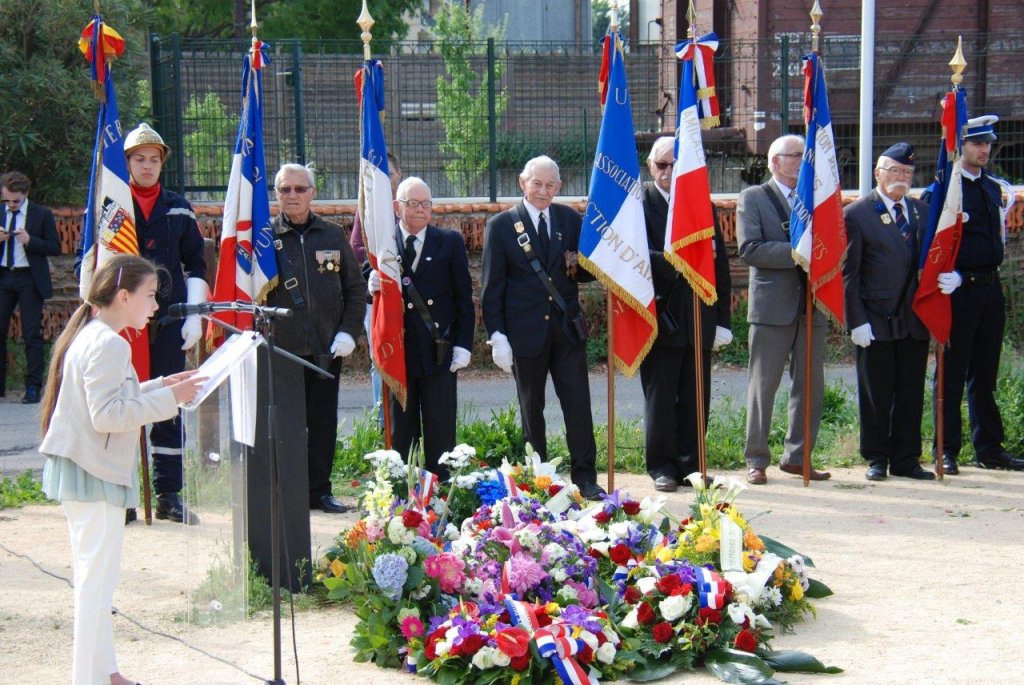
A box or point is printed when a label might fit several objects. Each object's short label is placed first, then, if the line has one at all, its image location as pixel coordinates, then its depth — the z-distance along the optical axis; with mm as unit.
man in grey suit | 8406
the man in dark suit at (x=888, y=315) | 8539
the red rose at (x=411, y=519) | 5660
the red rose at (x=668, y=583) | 5322
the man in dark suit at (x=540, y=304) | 7793
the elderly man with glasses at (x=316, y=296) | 7504
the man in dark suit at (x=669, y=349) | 8320
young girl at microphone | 4520
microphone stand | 4359
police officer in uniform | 8844
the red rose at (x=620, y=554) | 5684
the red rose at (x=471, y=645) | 4953
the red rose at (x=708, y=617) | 5242
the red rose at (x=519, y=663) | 4879
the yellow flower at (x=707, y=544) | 5719
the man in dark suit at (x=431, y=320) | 7703
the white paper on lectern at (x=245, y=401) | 4645
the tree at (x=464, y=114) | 14242
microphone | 4258
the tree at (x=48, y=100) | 12789
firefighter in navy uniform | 7475
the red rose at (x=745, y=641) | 5094
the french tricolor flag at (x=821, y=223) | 8172
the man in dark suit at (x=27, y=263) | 11617
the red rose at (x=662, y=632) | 5145
